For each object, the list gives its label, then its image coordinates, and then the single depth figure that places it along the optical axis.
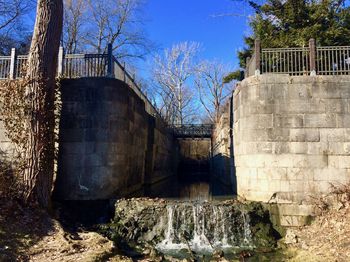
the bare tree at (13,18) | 23.94
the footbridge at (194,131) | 31.80
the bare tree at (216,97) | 43.81
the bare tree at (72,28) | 29.78
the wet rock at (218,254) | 8.11
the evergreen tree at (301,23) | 14.73
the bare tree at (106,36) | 31.28
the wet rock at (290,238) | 8.90
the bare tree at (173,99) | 42.88
